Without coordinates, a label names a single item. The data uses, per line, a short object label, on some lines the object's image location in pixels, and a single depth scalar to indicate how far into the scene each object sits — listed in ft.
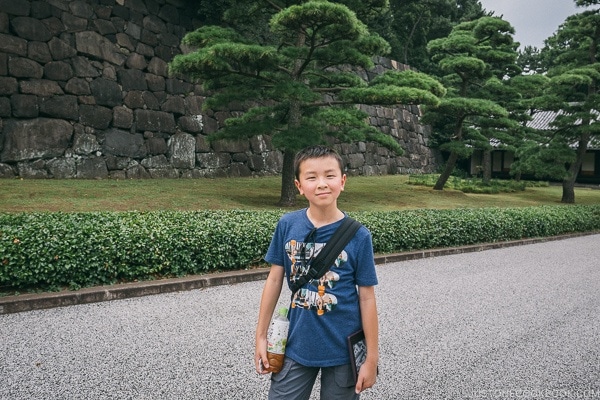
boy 6.26
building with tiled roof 86.79
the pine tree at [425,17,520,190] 58.13
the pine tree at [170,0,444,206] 31.30
